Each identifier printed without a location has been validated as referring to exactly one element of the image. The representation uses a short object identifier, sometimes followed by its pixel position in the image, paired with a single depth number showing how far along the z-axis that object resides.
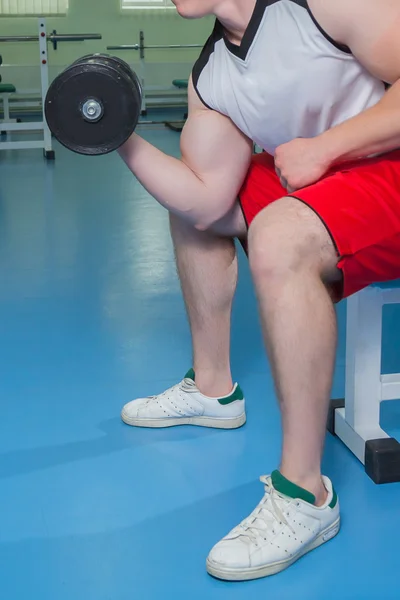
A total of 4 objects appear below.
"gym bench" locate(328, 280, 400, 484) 3.05
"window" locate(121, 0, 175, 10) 13.91
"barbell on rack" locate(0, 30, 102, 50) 8.80
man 2.74
